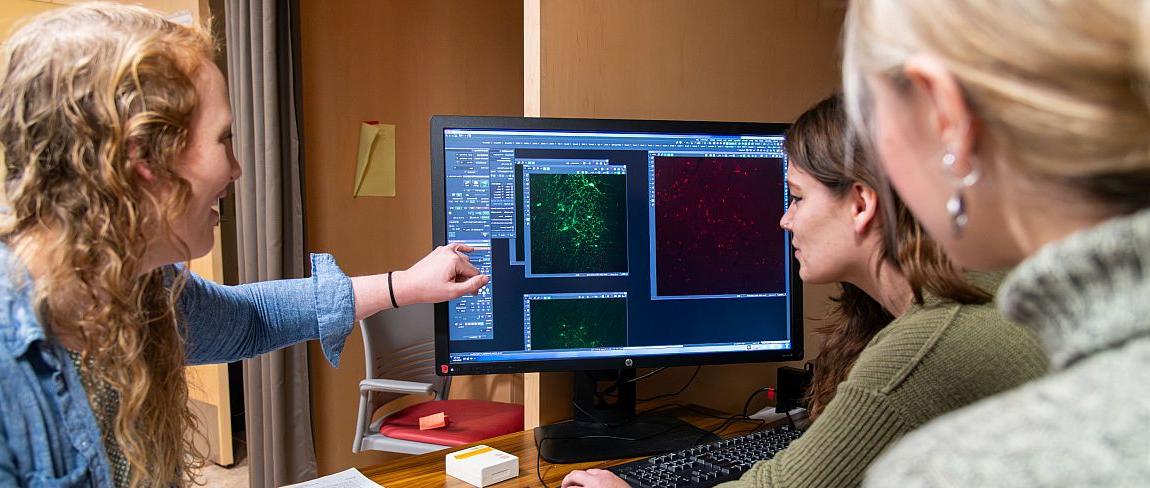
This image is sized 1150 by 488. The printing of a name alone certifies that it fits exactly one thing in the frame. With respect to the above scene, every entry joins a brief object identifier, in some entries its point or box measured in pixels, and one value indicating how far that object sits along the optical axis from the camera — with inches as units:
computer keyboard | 48.7
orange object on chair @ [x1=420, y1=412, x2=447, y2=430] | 81.5
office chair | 86.7
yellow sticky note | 117.3
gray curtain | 97.3
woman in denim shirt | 32.4
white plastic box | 50.6
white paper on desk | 49.4
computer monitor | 56.4
